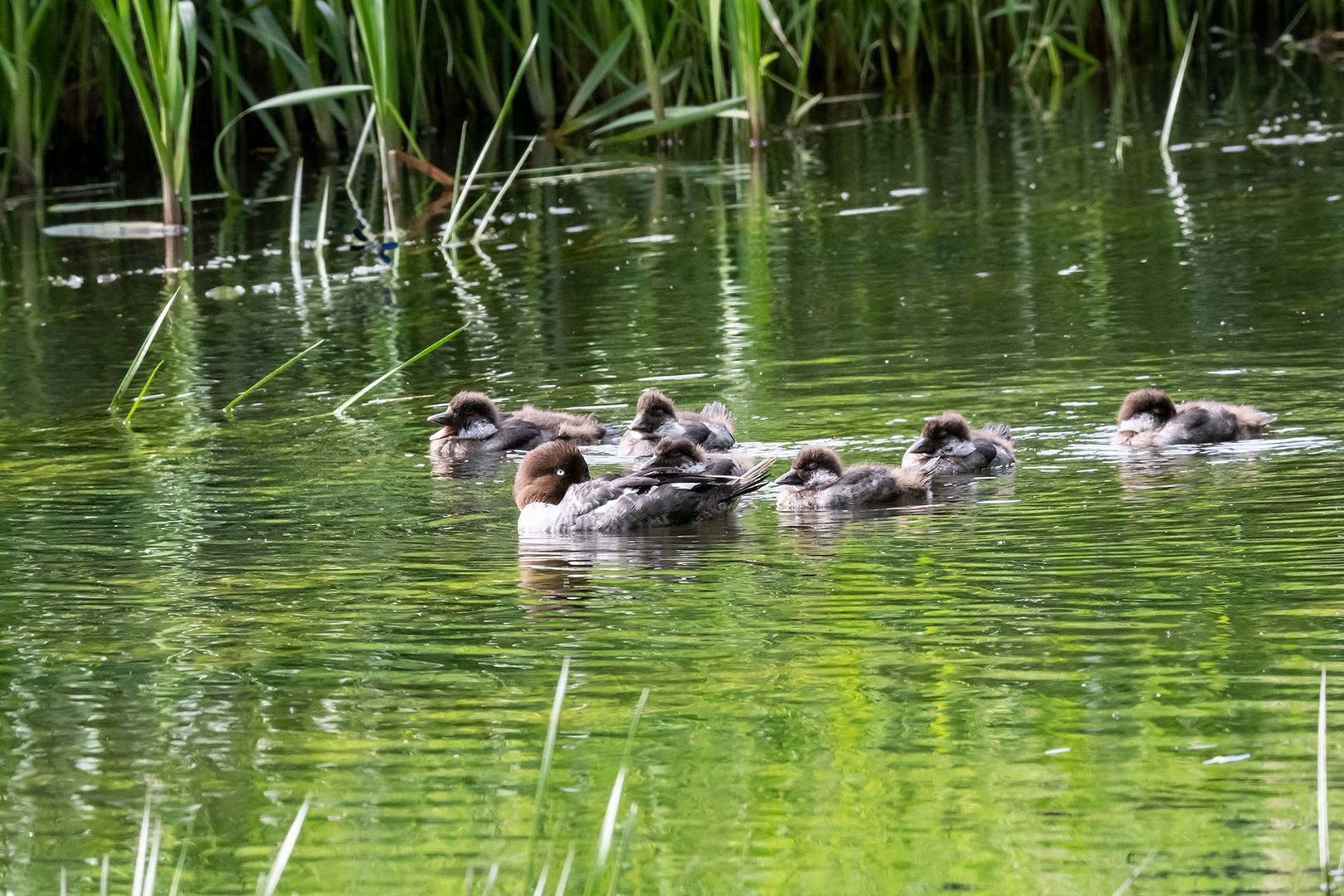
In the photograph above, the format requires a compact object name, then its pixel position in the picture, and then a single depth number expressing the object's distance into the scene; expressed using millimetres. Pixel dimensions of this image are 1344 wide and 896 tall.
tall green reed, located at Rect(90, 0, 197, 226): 26078
